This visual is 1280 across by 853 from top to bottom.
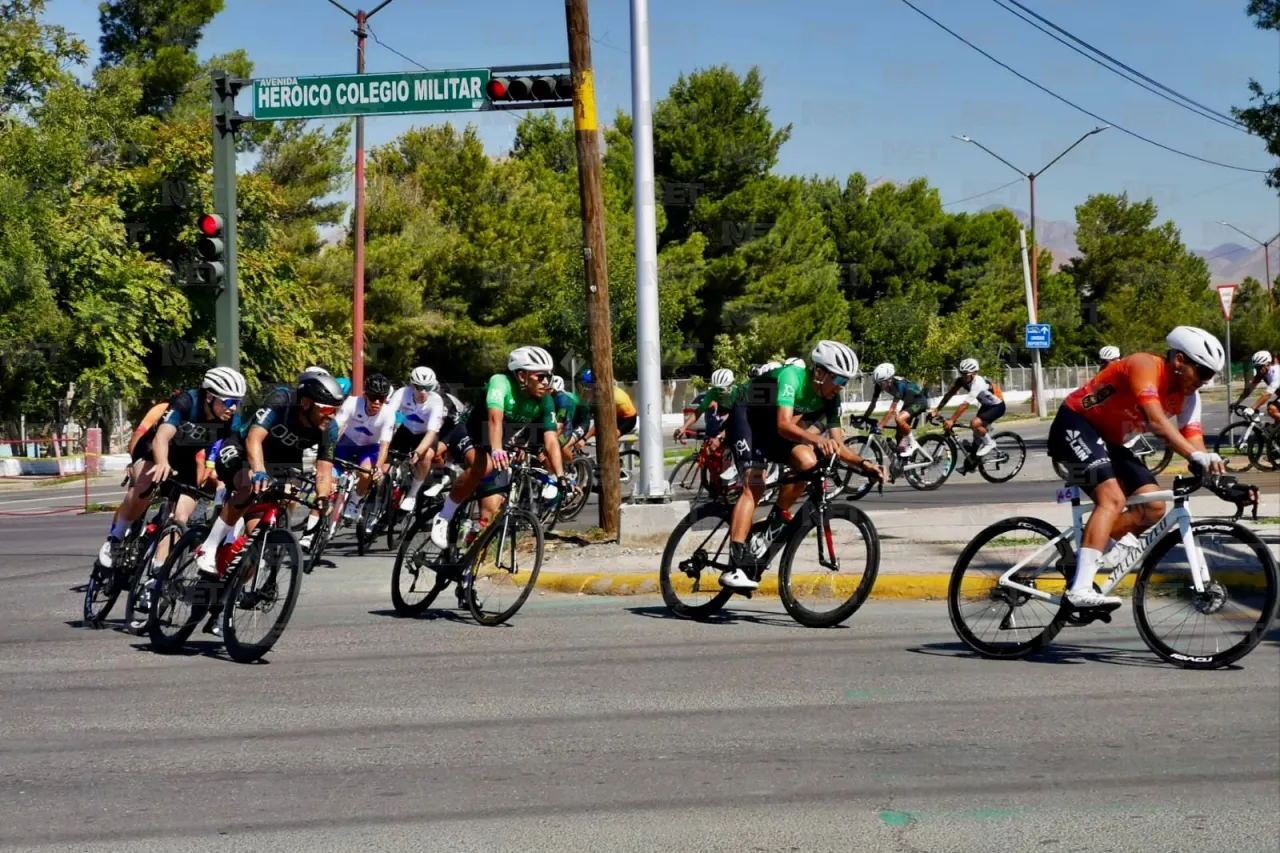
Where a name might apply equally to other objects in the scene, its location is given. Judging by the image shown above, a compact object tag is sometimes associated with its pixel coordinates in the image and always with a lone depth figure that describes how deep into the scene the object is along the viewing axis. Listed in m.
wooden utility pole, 14.43
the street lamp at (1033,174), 45.97
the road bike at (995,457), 21.44
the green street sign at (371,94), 16.41
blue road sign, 46.94
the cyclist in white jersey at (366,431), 13.95
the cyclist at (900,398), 19.70
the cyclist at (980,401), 20.39
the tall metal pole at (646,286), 13.79
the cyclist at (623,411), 18.14
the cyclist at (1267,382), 21.14
